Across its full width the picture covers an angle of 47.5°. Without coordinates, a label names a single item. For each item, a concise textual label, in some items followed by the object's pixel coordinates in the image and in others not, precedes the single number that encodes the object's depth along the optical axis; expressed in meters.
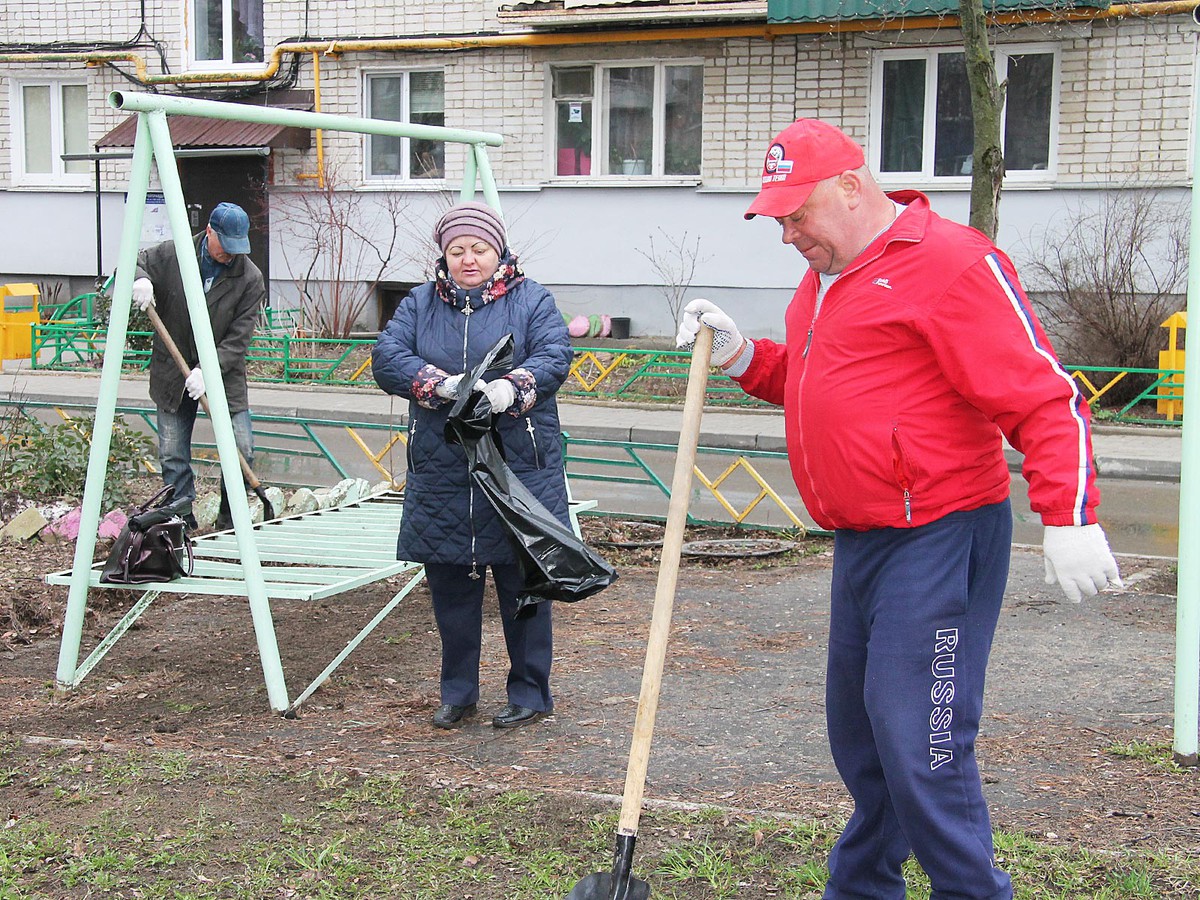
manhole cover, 7.34
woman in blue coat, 4.41
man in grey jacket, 7.00
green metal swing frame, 4.74
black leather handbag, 4.91
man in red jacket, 2.71
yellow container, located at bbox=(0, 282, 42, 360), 17.50
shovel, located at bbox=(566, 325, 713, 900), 3.04
